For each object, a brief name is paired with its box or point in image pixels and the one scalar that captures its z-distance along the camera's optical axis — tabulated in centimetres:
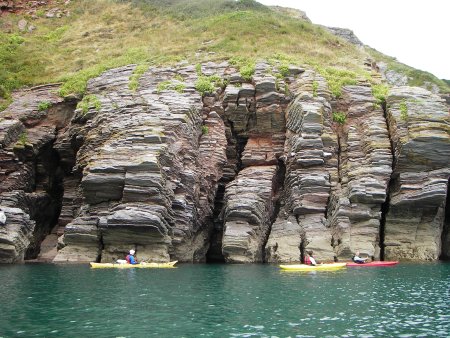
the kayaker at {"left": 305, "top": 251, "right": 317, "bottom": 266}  4033
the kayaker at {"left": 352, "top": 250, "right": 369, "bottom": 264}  4197
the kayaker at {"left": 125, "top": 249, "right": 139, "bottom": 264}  4116
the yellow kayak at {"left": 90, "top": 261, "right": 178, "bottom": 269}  4000
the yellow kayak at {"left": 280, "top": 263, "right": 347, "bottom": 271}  3884
